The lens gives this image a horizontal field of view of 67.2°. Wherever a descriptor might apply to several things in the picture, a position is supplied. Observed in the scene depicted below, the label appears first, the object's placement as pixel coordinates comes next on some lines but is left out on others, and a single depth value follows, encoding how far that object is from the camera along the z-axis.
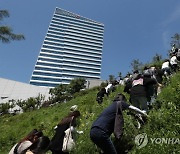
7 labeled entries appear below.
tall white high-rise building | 77.77
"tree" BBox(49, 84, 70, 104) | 23.01
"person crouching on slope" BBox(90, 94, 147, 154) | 2.83
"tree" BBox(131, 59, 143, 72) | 23.11
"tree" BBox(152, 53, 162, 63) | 19.30
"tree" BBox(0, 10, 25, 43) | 10.07
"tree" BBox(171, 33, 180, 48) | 22.06
